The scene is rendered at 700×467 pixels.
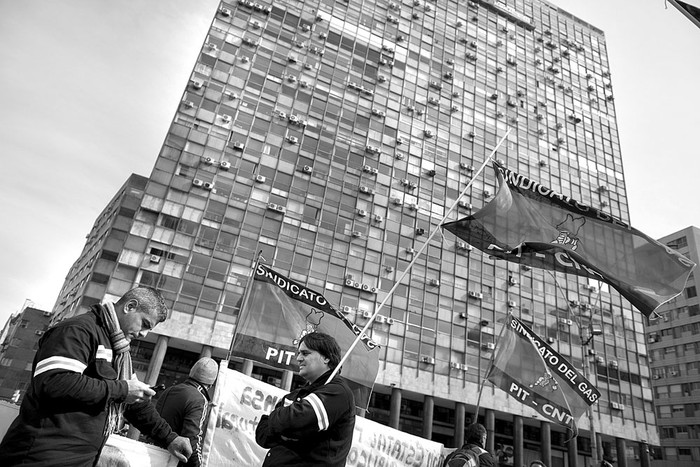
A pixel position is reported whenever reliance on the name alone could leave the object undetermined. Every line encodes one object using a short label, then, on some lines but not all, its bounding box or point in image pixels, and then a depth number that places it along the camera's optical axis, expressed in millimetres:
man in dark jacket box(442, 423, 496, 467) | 6178
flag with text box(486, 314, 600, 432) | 12328
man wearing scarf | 2652
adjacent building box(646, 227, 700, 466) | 56031
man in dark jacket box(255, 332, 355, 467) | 3197
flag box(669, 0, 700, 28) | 7656
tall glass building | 31812
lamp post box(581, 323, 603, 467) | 38228
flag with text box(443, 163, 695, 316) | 9016
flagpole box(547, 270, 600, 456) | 12748
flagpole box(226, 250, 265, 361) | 9227
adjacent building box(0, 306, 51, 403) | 67562
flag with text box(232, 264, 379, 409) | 9539
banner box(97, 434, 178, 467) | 4191
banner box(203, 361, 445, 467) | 6504
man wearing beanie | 4727
